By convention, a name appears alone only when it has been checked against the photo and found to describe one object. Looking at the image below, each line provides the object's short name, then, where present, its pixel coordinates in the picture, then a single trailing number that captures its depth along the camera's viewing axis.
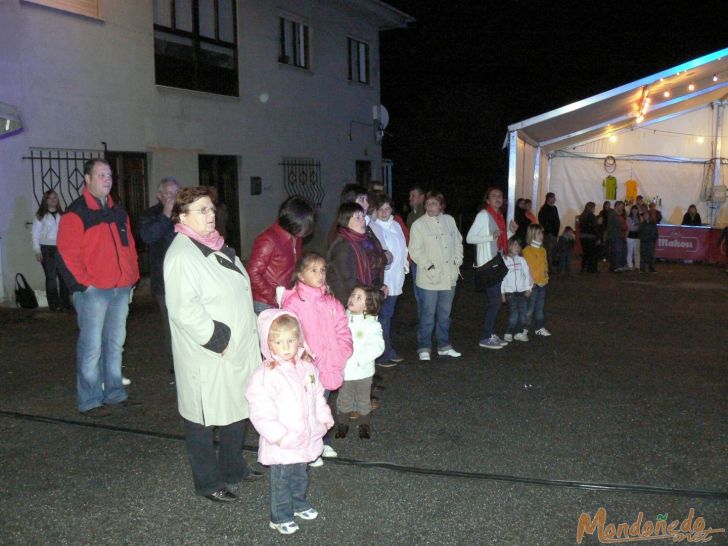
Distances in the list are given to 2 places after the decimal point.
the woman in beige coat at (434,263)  7.59
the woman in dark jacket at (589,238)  16.25
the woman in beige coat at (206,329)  3.98
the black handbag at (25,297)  10.64
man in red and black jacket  5.67
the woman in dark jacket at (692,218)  19.36
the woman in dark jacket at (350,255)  5.82
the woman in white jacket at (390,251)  7.34
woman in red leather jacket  5.17
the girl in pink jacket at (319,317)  4.85
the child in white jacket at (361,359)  5.42
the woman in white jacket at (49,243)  10.55
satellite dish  20.67
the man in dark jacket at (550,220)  15.83
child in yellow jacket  8.91
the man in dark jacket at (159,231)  6.50
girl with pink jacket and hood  3.87
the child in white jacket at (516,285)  8.61
